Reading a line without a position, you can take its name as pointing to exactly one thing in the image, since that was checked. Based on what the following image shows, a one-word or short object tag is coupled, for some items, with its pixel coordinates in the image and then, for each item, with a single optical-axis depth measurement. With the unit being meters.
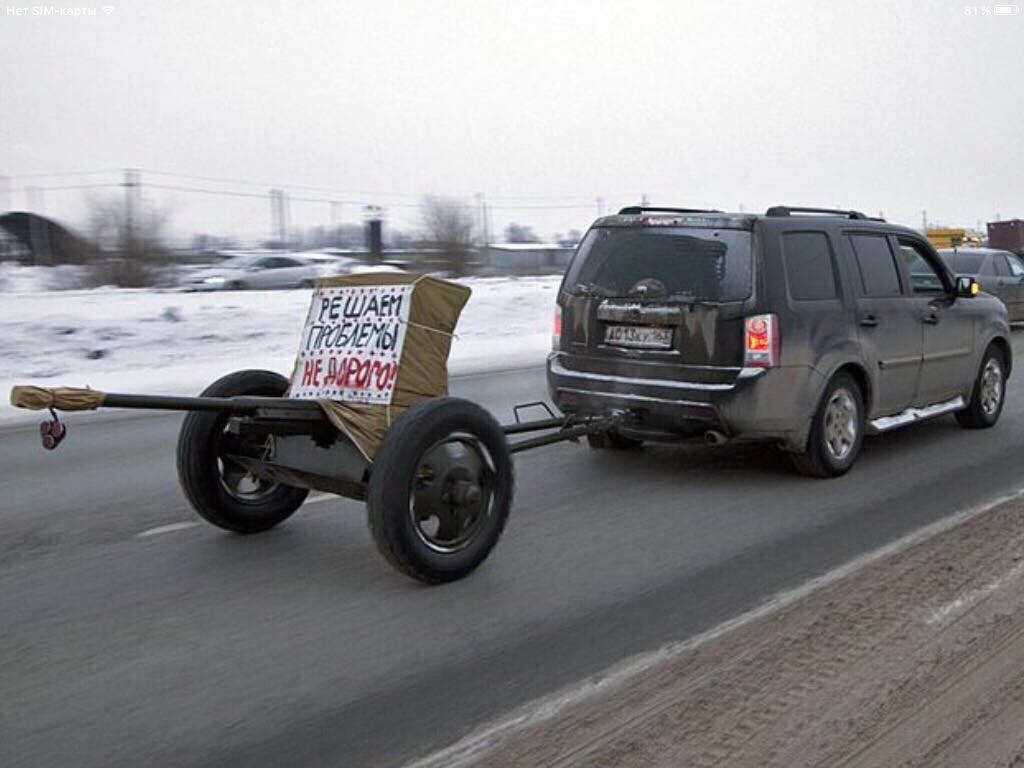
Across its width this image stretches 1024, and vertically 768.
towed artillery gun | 4.63
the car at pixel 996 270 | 17.83
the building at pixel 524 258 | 30.83
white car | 25.50
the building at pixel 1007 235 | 39.88
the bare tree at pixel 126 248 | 22.14
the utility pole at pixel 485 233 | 30.27
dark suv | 6.52
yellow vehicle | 34.19
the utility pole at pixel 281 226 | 29.94
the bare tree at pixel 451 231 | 27.94
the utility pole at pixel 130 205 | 22.42
